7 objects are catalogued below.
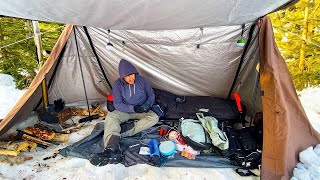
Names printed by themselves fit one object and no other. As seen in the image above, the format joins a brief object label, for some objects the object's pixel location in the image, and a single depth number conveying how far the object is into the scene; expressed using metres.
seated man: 2.74
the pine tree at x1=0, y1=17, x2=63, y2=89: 4.62
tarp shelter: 1.66
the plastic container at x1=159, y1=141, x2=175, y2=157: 2.34
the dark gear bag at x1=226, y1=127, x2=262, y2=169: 2.23
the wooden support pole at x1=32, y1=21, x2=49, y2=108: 3.75
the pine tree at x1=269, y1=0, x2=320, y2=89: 4.44
